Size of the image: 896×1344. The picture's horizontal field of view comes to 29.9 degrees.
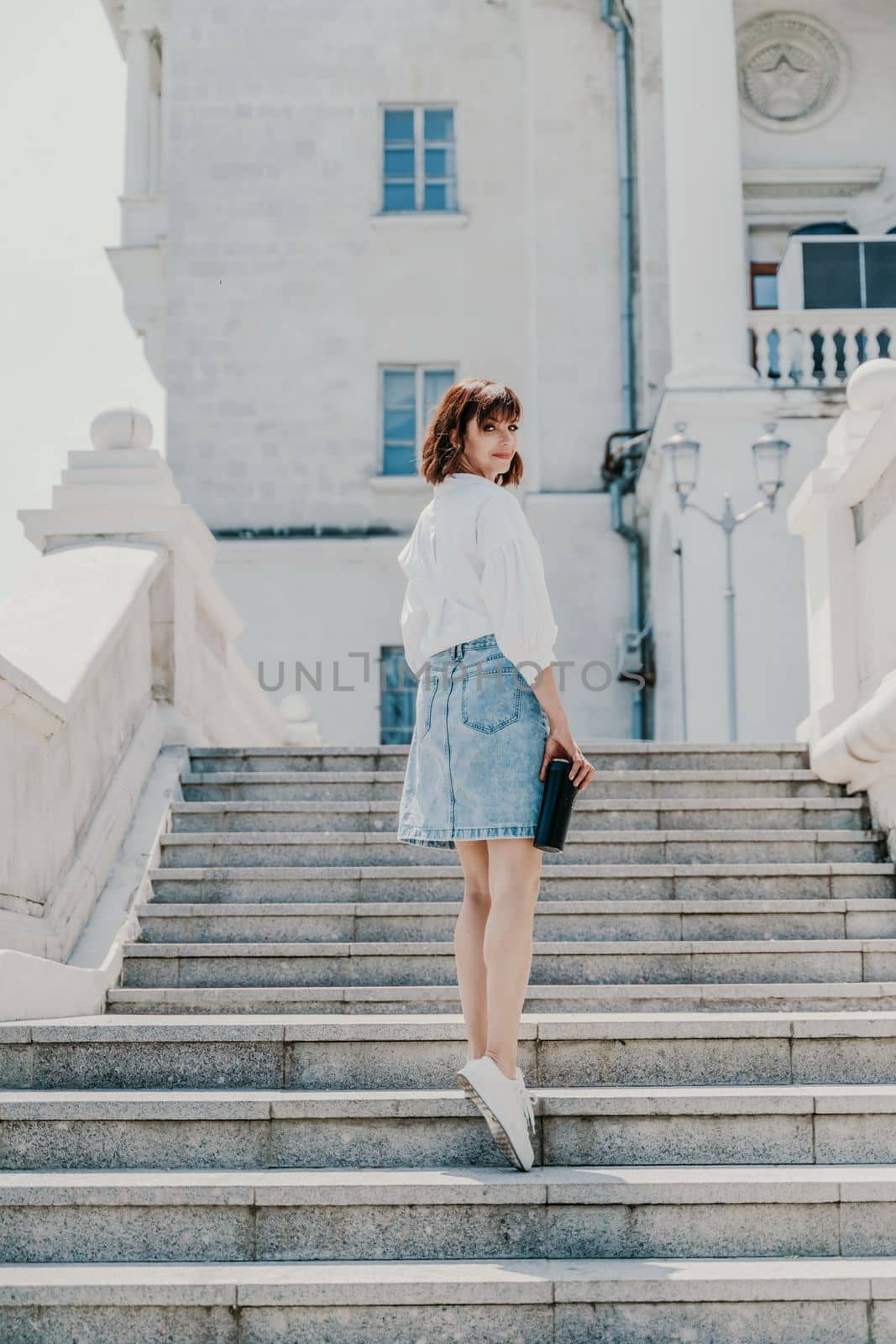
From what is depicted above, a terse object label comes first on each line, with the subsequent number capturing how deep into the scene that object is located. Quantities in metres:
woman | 4.17
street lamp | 14.27
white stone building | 19.86
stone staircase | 3.74
